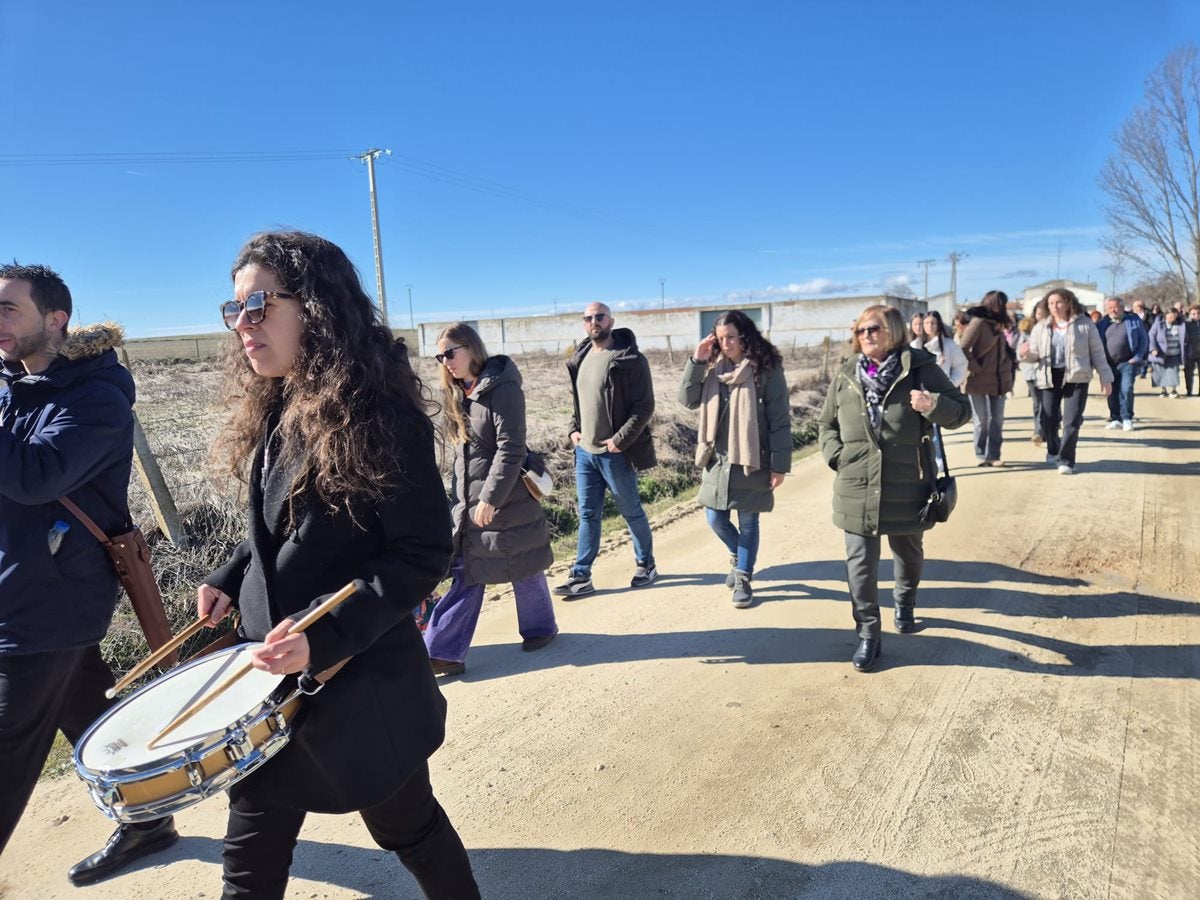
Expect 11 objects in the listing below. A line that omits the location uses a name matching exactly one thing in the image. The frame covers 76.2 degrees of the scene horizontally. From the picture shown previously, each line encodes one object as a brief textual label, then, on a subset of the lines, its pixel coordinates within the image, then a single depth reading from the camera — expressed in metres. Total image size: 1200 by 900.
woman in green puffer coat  4.12
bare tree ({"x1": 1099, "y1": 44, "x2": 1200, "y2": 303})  27.66
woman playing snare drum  1.87
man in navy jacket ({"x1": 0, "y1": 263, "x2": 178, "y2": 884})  2.44
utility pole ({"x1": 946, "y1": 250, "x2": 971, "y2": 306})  84.82
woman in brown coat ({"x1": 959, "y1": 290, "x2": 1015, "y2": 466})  9.15
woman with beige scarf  5.07
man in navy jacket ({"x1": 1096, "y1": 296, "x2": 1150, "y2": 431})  11.34
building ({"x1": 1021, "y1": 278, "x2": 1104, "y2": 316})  69.43
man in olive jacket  5.40
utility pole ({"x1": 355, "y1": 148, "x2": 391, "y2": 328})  31.12
